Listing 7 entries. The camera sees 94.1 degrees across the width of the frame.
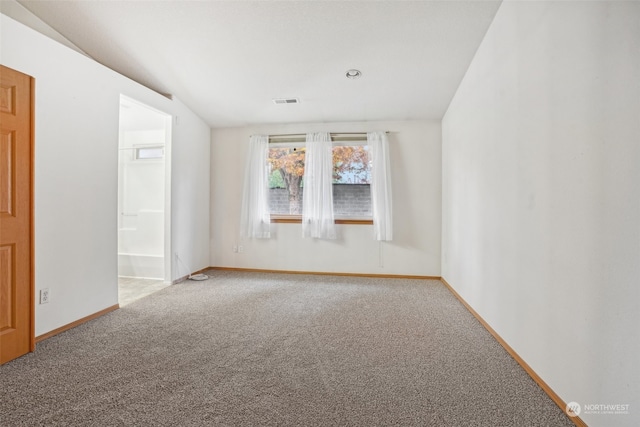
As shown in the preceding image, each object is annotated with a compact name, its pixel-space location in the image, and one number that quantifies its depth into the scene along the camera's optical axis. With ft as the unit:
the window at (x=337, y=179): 14.71
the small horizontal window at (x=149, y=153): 14.11
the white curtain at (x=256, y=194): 14.80
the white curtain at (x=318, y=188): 14.24
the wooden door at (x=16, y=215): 6.31
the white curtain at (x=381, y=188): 13.78
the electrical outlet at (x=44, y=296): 7.43
